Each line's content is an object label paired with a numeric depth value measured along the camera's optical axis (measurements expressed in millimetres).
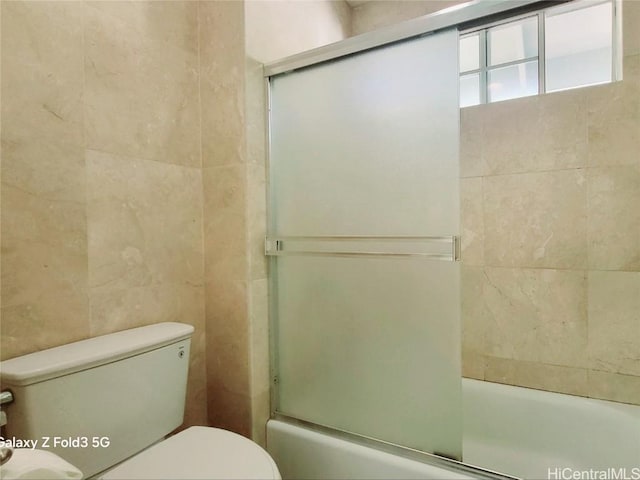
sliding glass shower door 1105
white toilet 873
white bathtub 1218
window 1674
